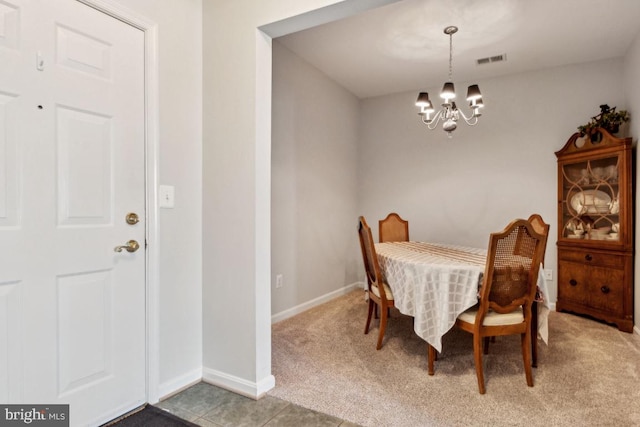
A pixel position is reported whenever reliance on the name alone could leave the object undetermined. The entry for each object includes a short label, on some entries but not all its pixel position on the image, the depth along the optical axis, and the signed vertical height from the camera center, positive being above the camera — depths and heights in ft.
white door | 4.69 +0.06
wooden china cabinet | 10.28 -0.51
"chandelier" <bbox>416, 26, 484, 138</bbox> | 9.19 +2.92
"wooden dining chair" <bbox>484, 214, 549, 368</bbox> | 7.82 -2.71
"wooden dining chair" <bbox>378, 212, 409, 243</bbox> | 12.34 -0.65
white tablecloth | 7.13 -1.65
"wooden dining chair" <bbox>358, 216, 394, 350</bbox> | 8.70 -1.73
